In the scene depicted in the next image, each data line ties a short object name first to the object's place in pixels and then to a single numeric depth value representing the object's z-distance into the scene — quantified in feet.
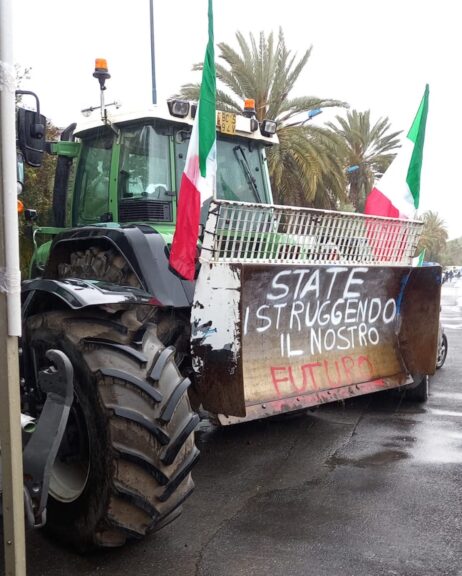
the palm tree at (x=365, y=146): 71.20
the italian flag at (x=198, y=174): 11.25
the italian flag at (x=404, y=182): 17.13
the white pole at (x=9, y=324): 6.23
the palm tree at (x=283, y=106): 52.49
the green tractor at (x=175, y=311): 8.55
